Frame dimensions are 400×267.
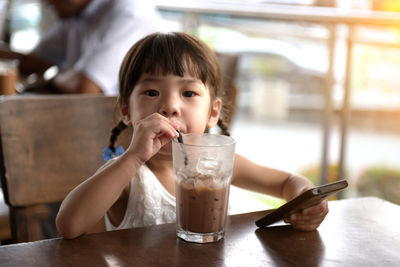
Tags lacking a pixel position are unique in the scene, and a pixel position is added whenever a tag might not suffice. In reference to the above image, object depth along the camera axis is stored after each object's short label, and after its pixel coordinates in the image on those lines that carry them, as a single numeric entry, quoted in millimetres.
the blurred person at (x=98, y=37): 2672
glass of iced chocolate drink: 880
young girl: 1028
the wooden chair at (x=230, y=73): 2033
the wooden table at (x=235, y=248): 788
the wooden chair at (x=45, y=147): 1473
